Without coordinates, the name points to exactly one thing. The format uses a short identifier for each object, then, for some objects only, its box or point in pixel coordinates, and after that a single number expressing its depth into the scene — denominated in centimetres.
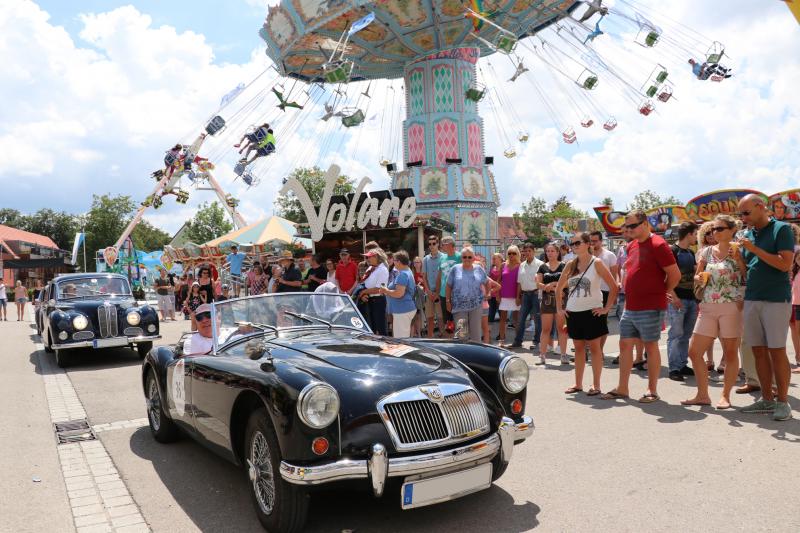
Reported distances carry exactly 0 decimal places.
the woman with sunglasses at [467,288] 793
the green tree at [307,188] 5400
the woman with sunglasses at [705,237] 609
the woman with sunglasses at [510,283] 960
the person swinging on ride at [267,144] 2272
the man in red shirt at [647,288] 557
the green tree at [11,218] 8356
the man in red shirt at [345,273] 1020
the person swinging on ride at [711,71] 1909
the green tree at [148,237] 7461
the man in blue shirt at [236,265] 1817
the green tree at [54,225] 8256
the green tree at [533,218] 6046
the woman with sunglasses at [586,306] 598
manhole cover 530
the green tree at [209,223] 6231
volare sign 1491
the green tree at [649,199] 7000
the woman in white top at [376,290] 815
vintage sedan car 938
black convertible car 290
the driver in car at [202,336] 437
